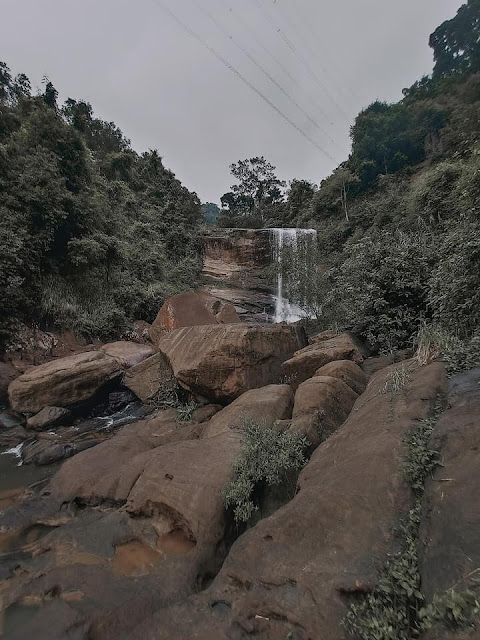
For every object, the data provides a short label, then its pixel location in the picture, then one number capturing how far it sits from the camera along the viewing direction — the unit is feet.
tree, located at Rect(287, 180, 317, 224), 107.88
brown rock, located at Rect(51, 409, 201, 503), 14.99
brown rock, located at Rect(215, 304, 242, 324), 38.40
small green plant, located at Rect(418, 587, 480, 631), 5.18
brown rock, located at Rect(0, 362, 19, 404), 27.04
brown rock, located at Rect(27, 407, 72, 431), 24.53
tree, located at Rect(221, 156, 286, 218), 129.80
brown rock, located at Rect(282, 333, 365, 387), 20.66
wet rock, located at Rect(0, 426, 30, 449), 23.10
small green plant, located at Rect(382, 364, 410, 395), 13.05
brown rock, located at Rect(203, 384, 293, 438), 16.49
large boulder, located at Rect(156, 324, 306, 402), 22.36
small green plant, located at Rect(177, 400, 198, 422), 21.99
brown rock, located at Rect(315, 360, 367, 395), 17.39
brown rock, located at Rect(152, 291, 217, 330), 36.78
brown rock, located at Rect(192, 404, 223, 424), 21.99
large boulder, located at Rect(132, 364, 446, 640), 7.21
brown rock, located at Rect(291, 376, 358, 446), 14.48
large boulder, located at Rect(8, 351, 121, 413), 25.55
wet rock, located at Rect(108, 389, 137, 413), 28.37
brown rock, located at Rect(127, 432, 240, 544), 11.37
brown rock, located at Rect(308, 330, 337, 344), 25.29
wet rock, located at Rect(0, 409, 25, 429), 24.89
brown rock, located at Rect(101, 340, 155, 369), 30.58
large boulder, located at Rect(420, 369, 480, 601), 6.11
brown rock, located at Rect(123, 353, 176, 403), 27.43
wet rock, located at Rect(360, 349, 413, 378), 19.53
